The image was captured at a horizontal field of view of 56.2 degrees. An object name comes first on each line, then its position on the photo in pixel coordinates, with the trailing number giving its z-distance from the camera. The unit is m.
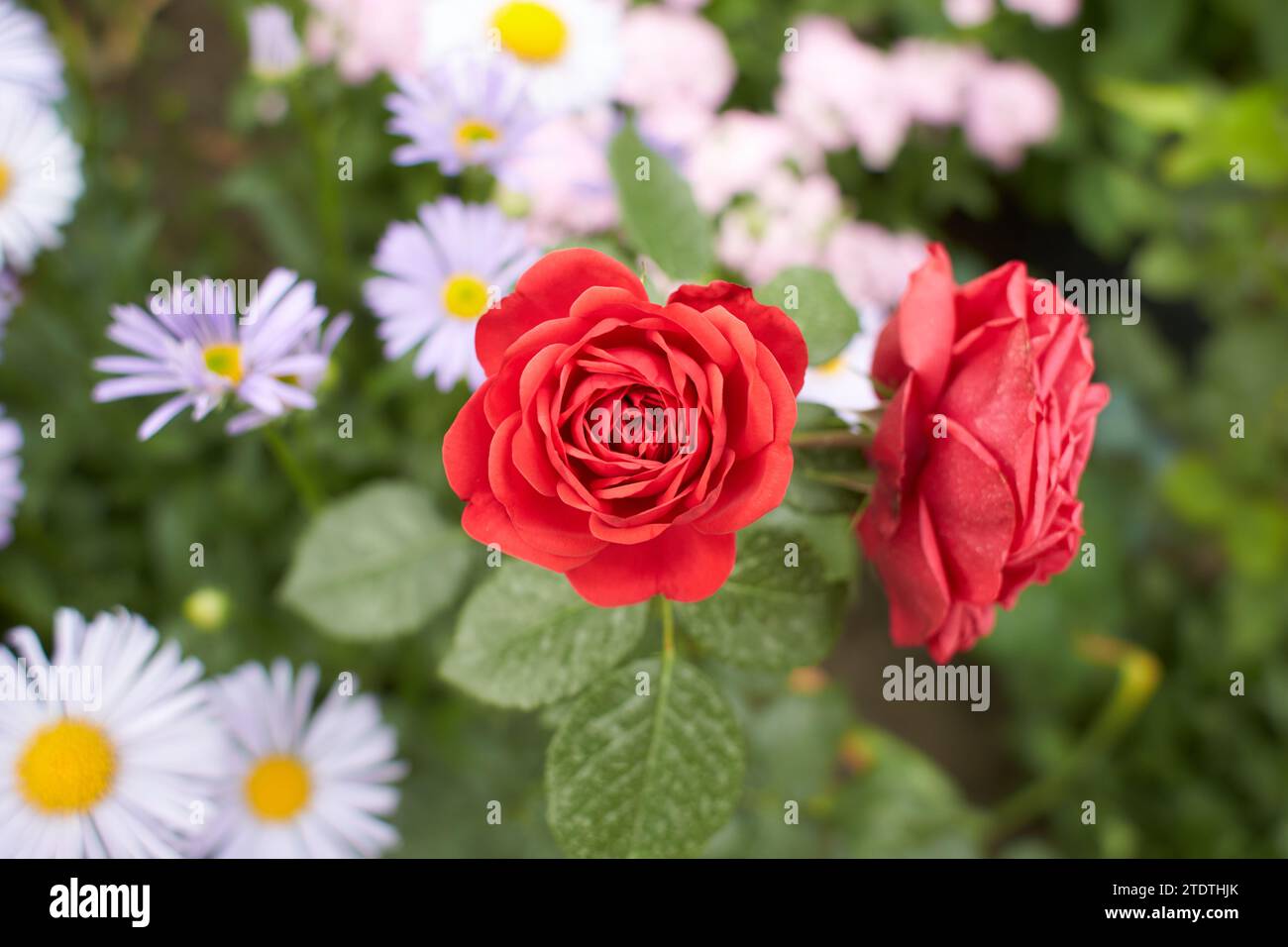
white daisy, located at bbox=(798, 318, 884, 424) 0.28
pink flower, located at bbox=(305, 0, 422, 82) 0.37
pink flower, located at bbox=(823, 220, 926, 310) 0.41
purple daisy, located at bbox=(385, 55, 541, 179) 0.28
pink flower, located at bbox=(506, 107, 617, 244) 0.36
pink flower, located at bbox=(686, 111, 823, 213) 0.38
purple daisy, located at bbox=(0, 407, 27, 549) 0.29
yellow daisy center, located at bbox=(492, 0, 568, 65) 0.33
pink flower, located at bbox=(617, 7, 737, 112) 0.39
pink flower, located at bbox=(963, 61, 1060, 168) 0.49
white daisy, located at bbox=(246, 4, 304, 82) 0.36
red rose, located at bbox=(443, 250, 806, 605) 0.18
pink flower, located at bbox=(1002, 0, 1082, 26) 0.49
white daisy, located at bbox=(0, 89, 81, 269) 0.30
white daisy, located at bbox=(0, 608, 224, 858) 0.26
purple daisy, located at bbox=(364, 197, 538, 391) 0.28
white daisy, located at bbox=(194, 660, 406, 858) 0.30
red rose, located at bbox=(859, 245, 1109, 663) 0.19
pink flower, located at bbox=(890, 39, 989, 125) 0.47
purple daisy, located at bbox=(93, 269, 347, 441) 0.23
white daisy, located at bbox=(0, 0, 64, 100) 0.31
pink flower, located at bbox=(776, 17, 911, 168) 0.43
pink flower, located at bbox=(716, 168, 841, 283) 0.39
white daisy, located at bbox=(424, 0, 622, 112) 0.32
